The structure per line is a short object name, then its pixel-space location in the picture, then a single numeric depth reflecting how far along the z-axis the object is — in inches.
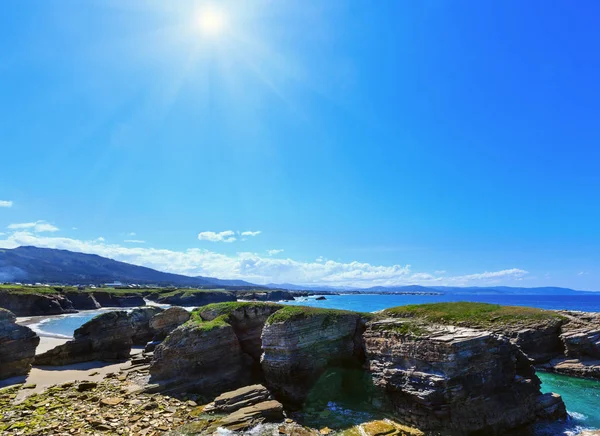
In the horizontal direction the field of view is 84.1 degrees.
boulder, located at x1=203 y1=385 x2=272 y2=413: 783.1
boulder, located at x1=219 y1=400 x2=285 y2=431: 711.1
